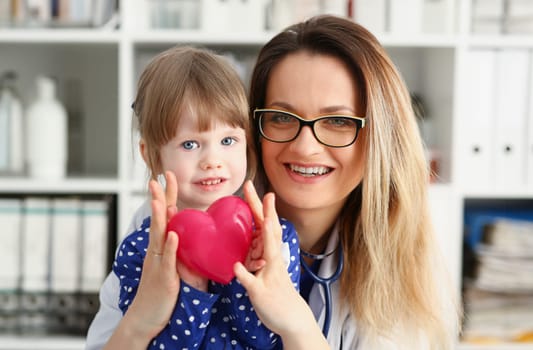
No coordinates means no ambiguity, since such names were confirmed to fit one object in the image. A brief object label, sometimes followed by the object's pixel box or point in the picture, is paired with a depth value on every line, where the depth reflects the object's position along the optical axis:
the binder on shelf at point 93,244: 2.01
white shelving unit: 1.94
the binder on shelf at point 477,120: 2.02
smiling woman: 1.25
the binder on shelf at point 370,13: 2.01
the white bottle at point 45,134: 1.98
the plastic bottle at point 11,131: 2.01
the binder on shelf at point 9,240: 2.01
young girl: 1.02
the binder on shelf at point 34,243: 2.01
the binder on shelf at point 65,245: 2.01
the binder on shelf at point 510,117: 2.03
